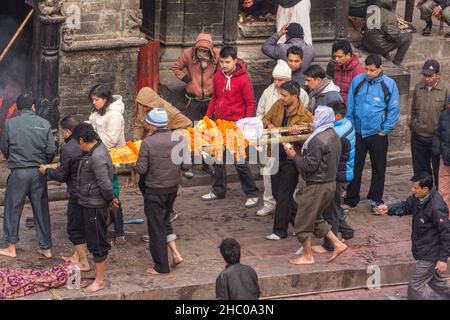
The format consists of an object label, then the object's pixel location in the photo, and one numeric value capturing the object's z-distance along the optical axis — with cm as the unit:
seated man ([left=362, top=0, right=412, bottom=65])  1836
